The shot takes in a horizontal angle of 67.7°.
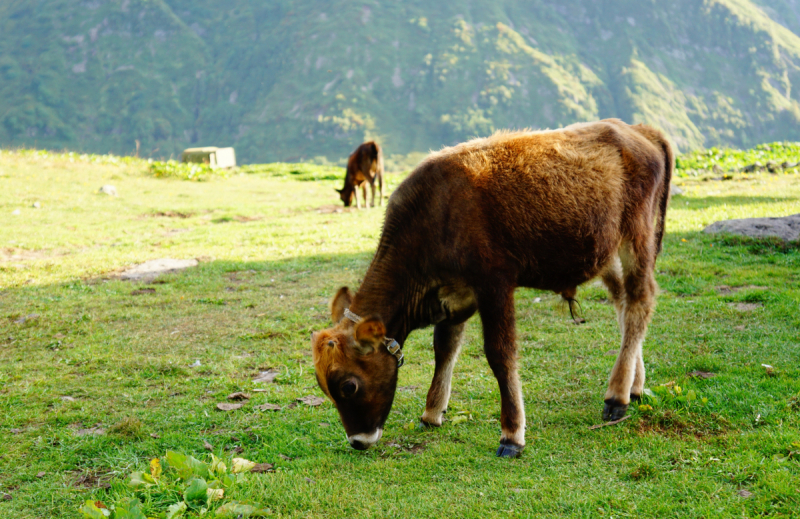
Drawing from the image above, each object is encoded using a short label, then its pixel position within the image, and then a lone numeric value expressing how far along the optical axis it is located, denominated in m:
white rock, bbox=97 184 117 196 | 16.83
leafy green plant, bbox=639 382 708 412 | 4.42
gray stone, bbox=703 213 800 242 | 9.14
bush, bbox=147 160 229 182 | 20.62
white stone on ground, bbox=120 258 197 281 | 9.70
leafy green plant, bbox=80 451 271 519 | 3.23
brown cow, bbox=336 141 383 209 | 17.55
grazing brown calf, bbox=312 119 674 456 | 4.09
